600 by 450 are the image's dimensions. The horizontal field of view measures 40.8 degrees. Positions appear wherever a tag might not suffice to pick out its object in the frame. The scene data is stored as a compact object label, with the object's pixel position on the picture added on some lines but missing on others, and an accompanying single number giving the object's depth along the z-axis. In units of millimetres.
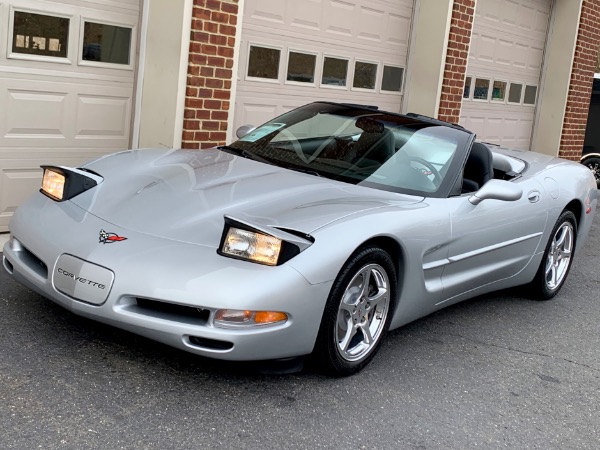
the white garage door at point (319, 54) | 7875
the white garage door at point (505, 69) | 11219
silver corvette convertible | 3515
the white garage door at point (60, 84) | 6109
